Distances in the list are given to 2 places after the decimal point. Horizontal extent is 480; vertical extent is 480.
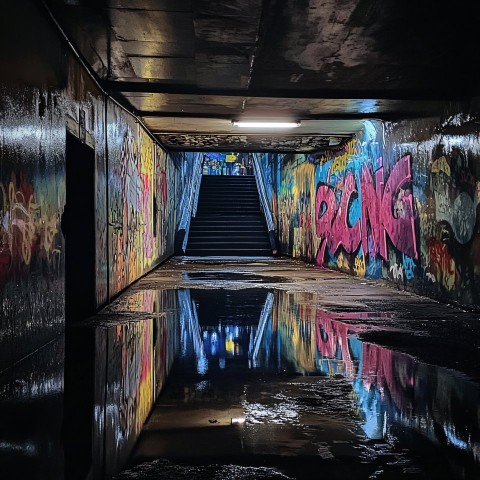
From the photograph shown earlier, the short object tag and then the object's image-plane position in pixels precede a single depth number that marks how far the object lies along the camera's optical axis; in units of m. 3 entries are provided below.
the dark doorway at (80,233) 7.27
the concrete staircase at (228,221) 21.92
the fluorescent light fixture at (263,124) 11.00
